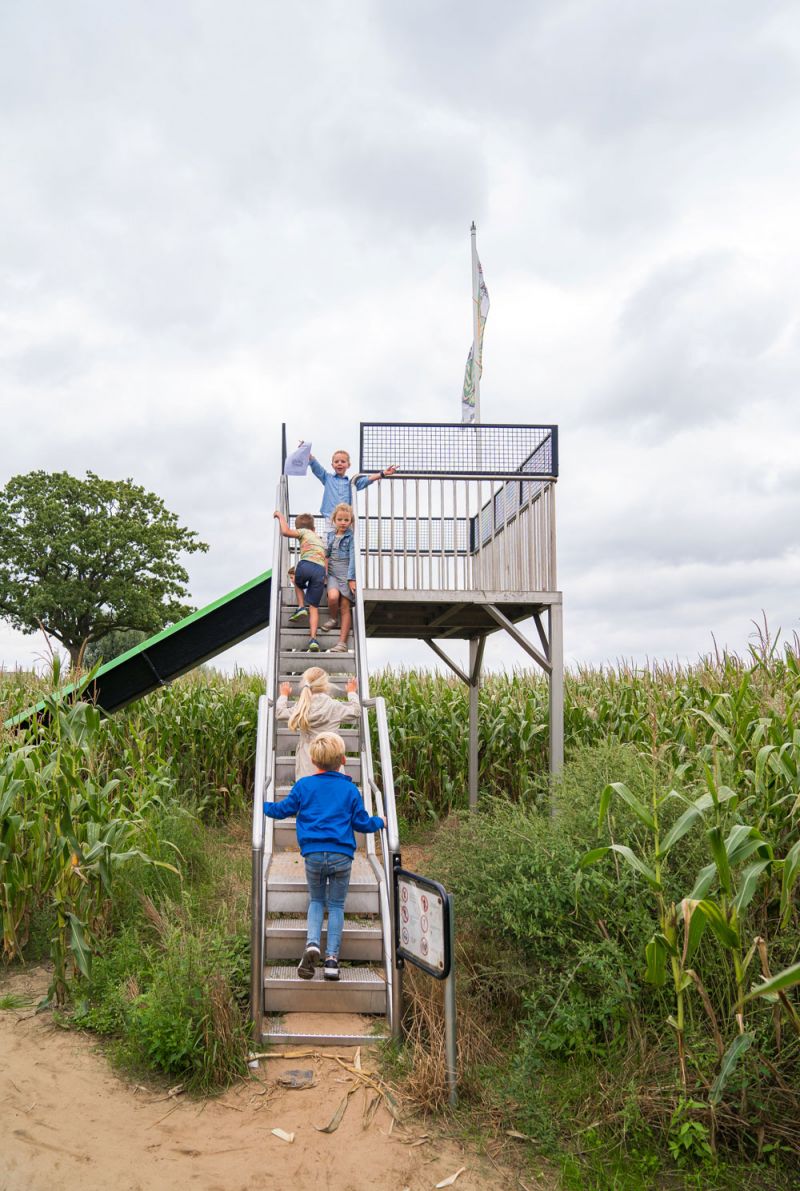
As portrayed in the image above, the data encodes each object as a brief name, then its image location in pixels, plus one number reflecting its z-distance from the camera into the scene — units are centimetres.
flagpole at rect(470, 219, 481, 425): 1413
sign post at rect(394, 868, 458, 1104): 501
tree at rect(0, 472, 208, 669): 3281
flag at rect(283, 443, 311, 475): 1101
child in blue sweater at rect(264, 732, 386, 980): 602
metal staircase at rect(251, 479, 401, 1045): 572
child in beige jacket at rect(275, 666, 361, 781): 736
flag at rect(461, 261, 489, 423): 1422
